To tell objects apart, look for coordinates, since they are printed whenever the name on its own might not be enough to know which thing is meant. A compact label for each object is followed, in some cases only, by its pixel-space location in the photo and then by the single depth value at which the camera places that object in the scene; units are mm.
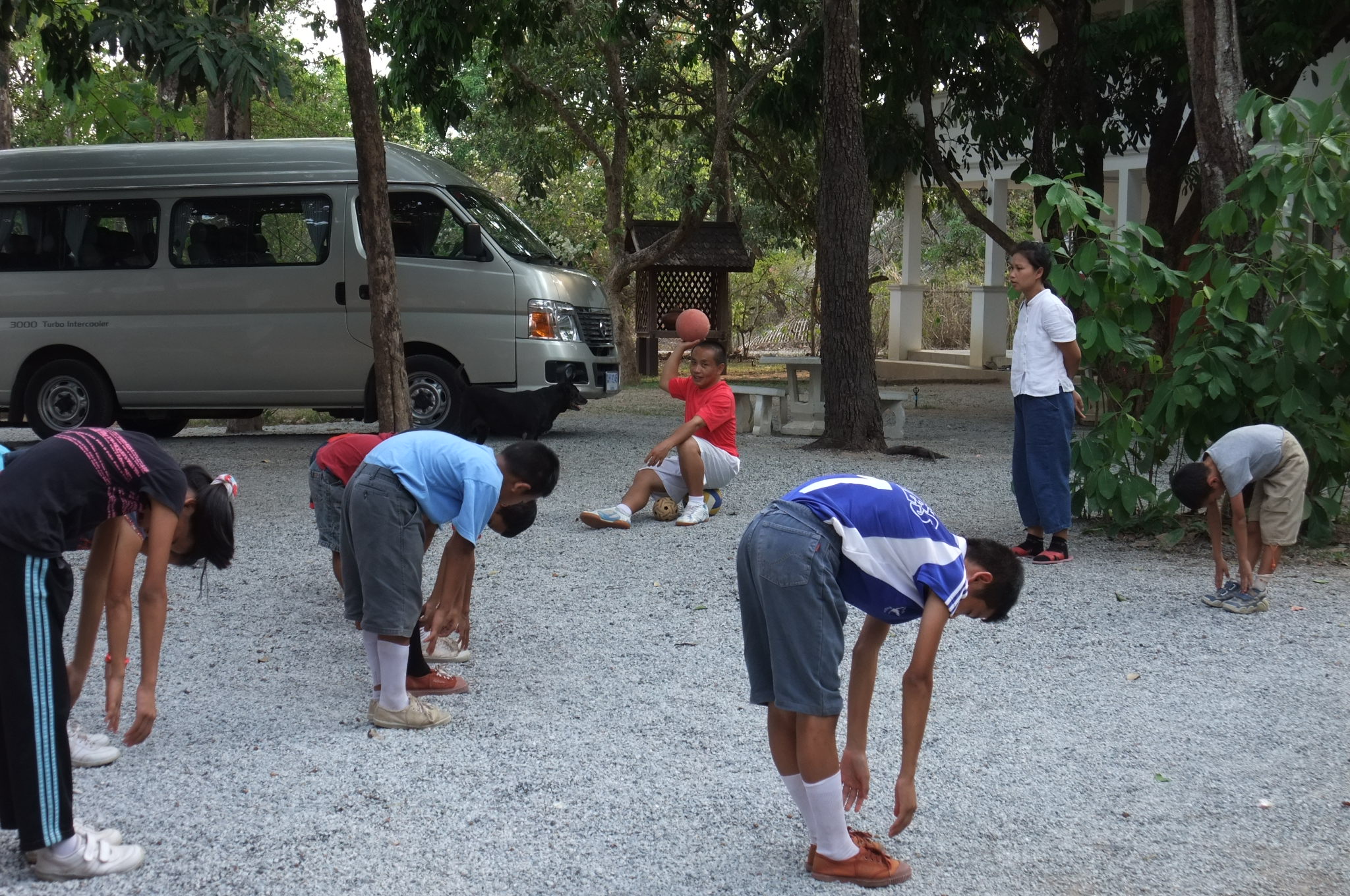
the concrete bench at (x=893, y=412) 12203
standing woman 6785
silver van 11562
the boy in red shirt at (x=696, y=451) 8047
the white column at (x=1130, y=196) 17766
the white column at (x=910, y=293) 21297
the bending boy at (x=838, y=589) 3131
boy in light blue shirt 4301
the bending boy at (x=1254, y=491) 6004
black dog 11172
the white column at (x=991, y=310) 20188
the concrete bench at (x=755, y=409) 13031
